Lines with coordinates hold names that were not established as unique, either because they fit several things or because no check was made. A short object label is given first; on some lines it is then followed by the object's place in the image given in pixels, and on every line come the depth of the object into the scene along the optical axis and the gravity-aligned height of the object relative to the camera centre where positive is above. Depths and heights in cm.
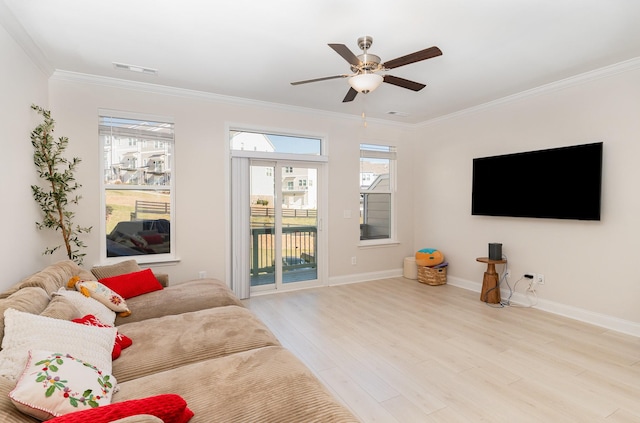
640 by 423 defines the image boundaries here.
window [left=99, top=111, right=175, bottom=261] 388 +19
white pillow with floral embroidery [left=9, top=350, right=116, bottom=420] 109 -69
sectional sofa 116 -87
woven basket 516 -119
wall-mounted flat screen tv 356 +24
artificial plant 319 +15
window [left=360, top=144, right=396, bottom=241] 561 +19
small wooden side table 426 -109
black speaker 430 -65
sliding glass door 479 -35
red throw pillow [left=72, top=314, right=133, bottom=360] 187 -86
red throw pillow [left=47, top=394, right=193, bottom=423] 98 -72
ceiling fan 233 +107
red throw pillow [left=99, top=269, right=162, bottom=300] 298 -80
